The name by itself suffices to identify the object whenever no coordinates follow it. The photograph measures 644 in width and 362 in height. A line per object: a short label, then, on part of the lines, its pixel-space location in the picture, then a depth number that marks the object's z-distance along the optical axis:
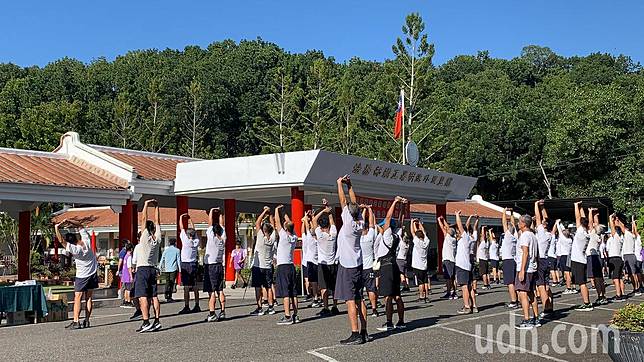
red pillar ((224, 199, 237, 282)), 22.50
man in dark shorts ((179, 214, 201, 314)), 13.42
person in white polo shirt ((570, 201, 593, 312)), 13.14
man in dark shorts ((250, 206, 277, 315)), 12.70
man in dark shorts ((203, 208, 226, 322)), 12.45
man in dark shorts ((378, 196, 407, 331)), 10.32
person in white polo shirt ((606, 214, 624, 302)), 15.12
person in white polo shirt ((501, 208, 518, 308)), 13.27
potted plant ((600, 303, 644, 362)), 7.12
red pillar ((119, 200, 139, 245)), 20.80
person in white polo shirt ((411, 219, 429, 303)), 14.61
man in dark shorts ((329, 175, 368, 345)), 9.20
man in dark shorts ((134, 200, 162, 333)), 10.99
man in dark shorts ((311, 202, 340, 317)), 12.55
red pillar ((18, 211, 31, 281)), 22.03
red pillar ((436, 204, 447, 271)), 26.94
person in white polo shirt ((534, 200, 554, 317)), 11.53
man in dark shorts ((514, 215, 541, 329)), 10.52
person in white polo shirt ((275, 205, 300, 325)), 11.61
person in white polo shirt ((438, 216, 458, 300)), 14.54
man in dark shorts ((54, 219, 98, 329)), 11.68
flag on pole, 29.94
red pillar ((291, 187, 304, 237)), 19.73
